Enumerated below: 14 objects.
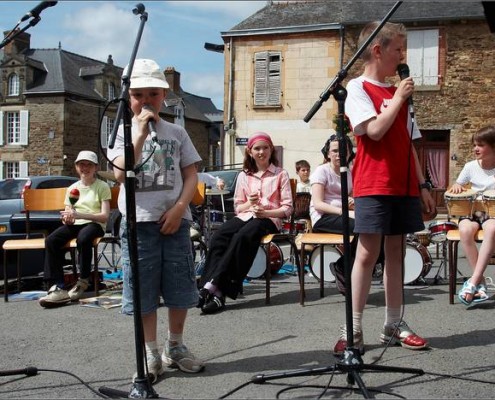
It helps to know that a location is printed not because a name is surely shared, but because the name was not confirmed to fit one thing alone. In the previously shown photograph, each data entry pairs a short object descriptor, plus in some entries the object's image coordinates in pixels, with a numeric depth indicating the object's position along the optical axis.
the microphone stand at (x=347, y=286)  3.37
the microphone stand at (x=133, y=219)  3.18
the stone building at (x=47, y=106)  40.00
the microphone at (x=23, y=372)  3.75
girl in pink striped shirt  5.86
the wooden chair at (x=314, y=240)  5.88
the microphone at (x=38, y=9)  3.57
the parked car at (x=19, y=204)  8.05
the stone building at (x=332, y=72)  23.11
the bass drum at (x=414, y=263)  6.96
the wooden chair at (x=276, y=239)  6.05
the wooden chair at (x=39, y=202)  7.02
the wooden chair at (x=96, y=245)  6.62
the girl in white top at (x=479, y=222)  5.51
